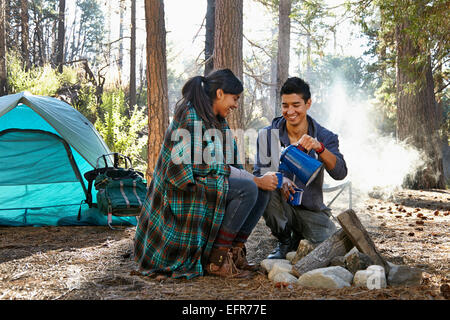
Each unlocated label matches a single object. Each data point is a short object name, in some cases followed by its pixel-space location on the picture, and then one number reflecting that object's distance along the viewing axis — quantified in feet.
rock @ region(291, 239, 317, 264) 8.70
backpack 14.35
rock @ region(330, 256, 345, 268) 8.16
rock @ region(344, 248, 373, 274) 7.87
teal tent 16.01
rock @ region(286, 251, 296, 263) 9.30
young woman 7.89
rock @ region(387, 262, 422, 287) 7.37
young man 9.66
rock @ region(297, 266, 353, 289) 7.29
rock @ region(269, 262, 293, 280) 8.17
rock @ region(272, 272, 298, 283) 7.77
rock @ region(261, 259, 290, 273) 8.62
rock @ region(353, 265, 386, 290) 7.19
